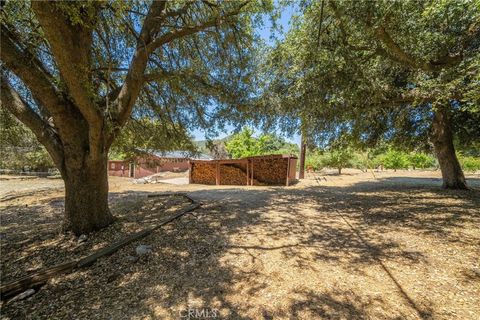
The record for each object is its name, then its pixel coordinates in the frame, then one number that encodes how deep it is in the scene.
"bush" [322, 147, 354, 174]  18.89
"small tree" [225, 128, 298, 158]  24.36
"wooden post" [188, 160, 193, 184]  14.93
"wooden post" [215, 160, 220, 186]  13.74
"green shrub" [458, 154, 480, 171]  22.75
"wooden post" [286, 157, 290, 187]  12.27
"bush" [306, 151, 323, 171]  25.12
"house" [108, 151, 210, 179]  21.69
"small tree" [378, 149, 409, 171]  26.33
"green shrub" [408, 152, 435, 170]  27.01
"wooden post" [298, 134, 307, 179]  14.72
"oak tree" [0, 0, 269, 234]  3.14
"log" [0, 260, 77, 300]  2.51
